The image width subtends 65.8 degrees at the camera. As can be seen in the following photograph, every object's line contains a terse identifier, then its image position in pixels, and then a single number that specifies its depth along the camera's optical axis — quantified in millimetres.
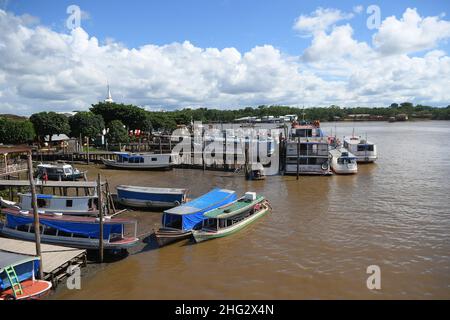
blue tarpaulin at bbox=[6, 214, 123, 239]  20203
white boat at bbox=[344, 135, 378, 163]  52750
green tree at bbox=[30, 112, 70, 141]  57375
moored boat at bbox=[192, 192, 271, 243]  22406
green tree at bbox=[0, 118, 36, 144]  51562
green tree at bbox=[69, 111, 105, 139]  60628
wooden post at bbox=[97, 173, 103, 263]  19141
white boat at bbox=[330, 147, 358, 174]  44438
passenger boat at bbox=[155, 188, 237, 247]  21469
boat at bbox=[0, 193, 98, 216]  24547
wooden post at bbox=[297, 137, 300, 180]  42469
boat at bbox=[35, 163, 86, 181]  38344
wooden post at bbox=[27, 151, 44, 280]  16203
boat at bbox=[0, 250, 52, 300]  14820
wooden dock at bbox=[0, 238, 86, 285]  16875
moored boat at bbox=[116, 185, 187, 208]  28609
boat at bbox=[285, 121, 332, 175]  43625
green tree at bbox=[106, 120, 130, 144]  63397
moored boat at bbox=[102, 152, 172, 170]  47281
